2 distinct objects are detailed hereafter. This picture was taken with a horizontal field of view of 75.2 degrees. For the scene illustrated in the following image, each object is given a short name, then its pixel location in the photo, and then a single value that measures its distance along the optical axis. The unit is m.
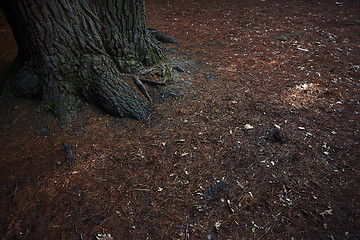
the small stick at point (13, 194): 2.19
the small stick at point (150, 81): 3.68
